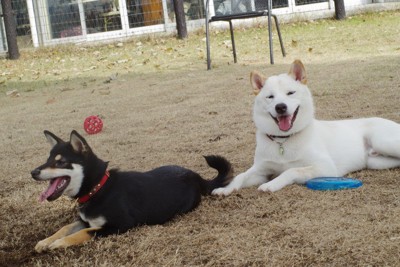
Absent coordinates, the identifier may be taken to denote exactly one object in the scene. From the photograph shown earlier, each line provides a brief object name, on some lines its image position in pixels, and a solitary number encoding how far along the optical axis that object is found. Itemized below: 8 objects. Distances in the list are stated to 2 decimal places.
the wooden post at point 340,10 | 13.14
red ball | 6.14
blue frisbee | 3.64
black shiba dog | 3.11
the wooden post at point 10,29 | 12.91
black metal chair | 8.81
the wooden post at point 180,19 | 12.84
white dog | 3.86
